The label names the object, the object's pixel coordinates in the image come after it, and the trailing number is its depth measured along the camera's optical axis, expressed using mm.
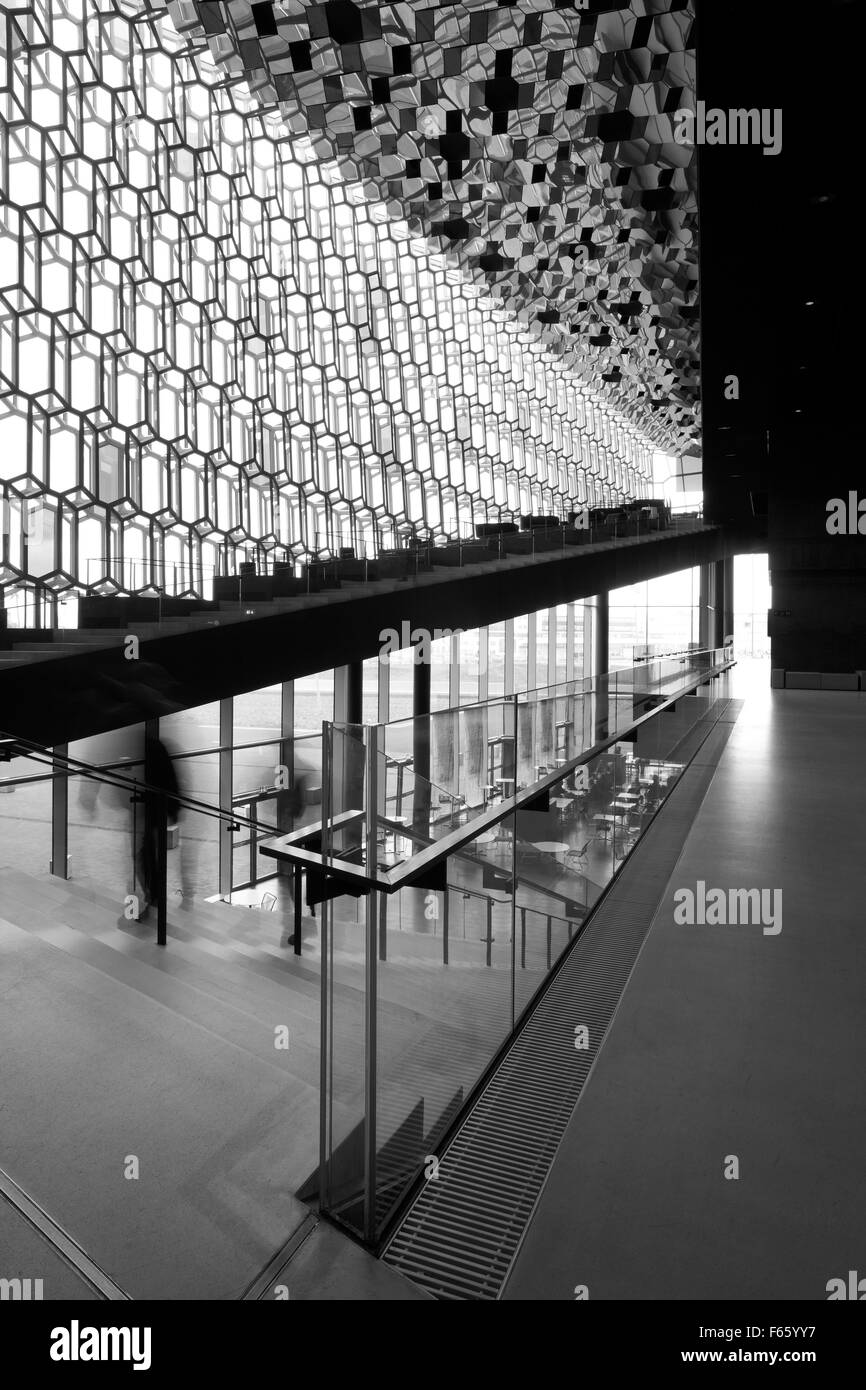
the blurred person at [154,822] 10156
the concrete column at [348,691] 14258
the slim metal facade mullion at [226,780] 11590
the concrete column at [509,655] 22625
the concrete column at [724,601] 35219
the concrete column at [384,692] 15922
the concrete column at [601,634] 29891
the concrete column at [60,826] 9992
